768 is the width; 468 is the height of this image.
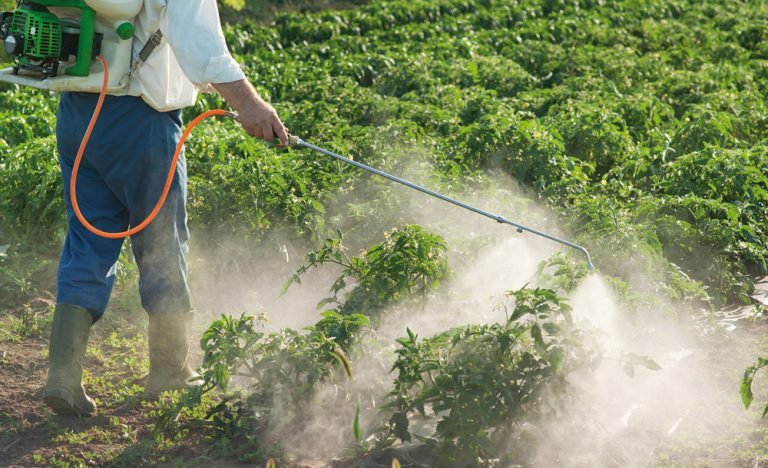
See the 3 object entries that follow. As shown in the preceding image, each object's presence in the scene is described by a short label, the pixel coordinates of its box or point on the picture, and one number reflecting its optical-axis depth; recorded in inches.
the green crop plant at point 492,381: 249.3
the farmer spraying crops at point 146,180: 272.1
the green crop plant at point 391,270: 313.9
